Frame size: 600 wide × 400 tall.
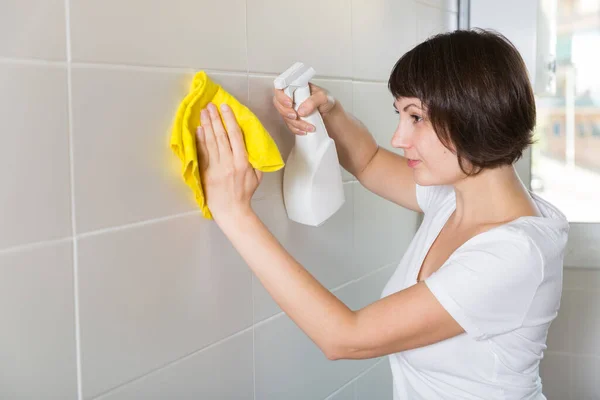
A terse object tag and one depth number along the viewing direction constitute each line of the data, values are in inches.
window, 75.9
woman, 41.8
